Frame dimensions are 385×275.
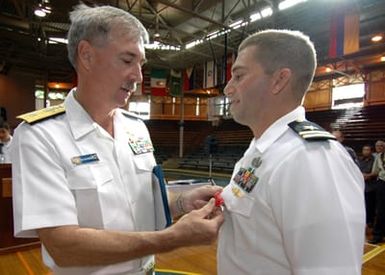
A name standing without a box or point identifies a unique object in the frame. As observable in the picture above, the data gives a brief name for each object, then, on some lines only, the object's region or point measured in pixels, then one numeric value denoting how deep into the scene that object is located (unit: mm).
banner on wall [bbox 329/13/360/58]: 6609
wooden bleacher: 11142
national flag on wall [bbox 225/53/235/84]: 9740
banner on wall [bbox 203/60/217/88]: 11807
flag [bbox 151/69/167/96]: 13367
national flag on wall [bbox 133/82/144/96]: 13788
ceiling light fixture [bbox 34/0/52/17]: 8102
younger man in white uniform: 898
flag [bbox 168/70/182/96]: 14000
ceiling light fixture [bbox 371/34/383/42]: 9547
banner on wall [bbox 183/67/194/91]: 13775
